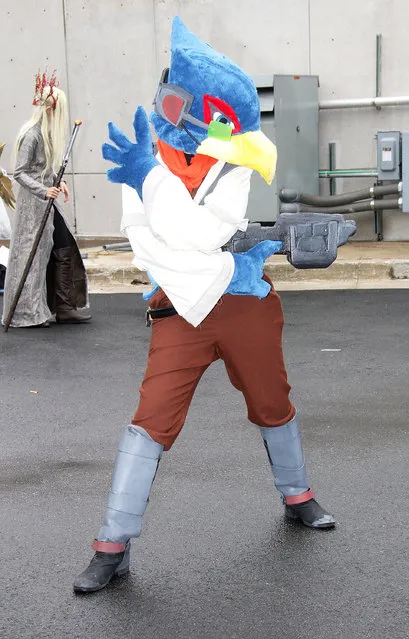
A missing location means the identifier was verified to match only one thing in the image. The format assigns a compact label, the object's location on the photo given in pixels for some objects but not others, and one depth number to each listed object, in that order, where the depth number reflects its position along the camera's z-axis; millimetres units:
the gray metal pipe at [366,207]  11867
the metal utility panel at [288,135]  11688
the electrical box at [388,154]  11320
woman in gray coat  8547
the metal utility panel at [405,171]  11156
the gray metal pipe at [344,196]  11891
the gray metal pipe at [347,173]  12383
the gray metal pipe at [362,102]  12148
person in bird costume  3844
